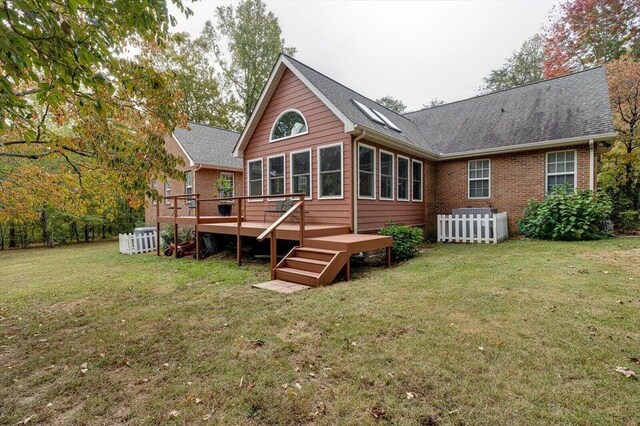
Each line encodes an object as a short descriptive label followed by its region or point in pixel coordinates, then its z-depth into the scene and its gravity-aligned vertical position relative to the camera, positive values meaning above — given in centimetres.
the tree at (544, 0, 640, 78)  1742 +1017
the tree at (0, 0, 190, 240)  246 +126
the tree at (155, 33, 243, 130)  2370 +950
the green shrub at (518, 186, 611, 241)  887 -30
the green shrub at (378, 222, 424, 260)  798 -80
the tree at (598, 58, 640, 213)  1152 +245
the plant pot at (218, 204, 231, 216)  1155 +9
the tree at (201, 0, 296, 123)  2325 +1269
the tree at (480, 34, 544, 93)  2491 +1146
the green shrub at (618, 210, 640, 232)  1070 -55
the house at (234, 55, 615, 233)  859 +186
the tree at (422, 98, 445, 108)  3662 +1247
